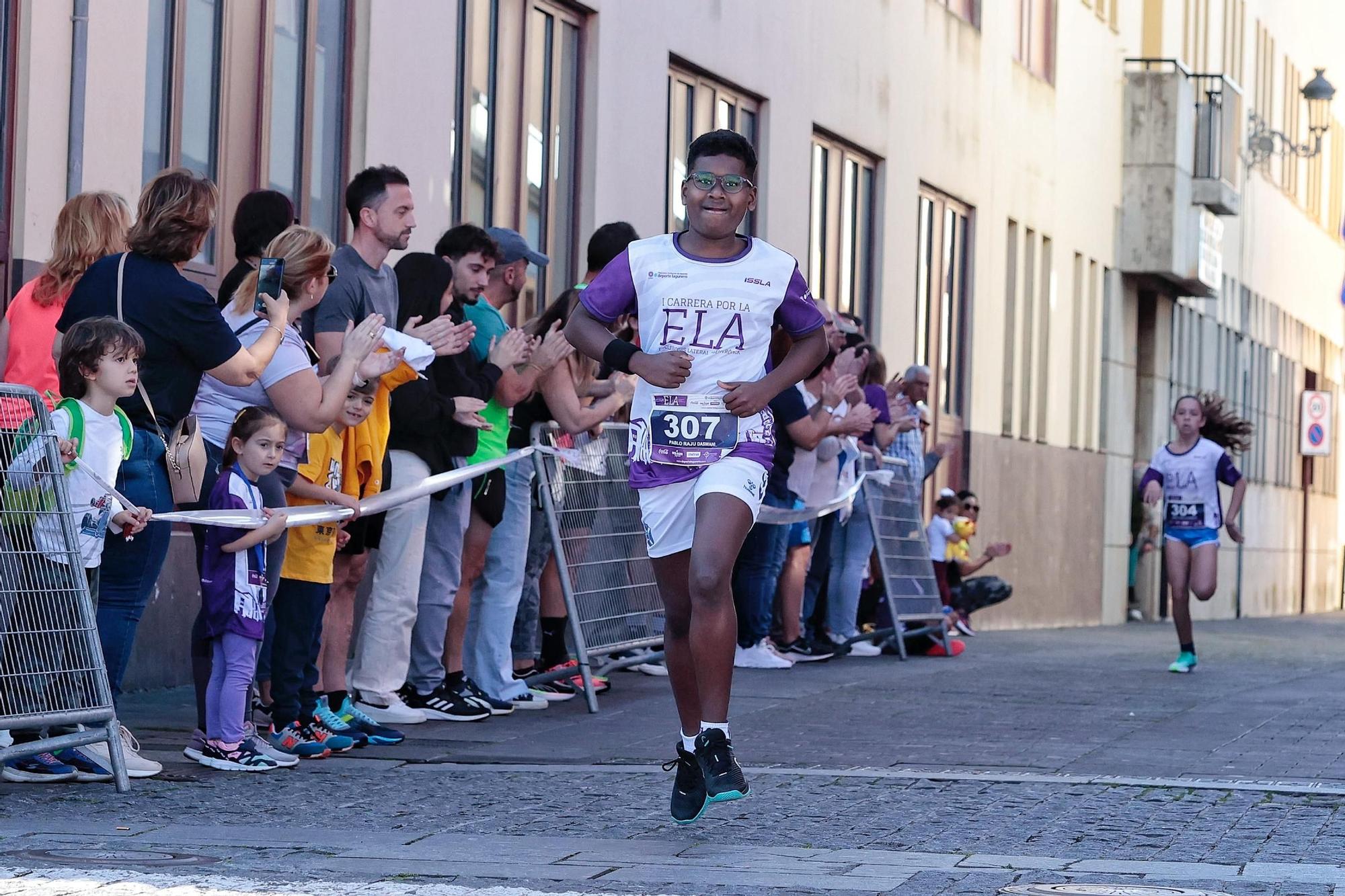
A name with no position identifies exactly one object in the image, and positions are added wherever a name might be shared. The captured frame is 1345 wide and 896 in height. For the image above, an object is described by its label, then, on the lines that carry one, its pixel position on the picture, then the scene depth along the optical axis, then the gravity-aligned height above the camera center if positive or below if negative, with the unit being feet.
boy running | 45.91 +1.18
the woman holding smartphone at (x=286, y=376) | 54.13 +1.42
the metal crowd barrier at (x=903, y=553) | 97.40 -0.92
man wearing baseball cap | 66.03 -0.04
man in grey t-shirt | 59.67 +3.18
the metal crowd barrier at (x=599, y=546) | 70.79 -0.67
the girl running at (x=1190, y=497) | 101.81 +0.43
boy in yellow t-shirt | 55.57 -1.26
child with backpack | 48.67 +0.06
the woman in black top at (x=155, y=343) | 51.26 +1.68
